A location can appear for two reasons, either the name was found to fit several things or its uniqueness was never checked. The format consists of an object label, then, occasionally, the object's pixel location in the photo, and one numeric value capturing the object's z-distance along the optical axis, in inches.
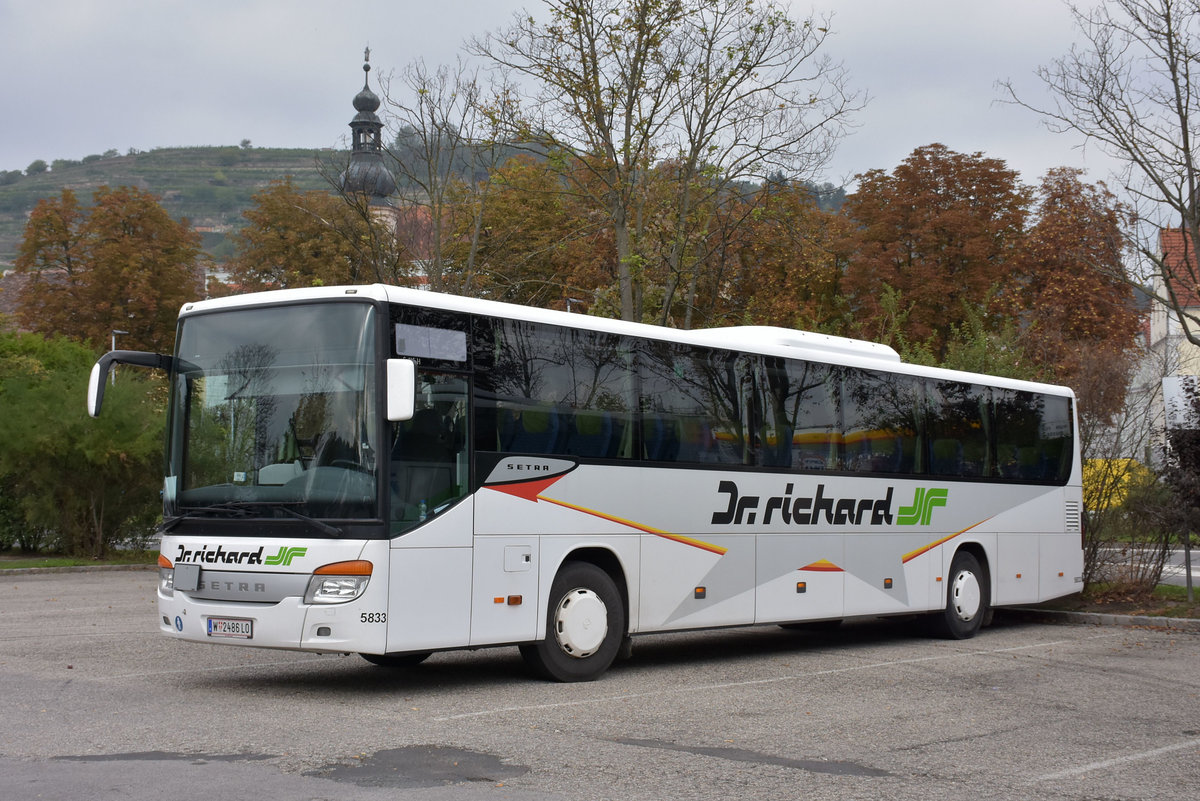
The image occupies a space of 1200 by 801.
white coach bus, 399.2
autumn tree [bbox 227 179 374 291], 2463.1
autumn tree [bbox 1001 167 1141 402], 1815.9
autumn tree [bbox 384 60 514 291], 1034.7
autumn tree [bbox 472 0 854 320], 905.5
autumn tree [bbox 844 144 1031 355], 1893.5
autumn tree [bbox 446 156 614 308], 999.0
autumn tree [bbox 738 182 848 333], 976.3
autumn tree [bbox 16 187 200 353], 2258.9
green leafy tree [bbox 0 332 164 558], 1080.2
